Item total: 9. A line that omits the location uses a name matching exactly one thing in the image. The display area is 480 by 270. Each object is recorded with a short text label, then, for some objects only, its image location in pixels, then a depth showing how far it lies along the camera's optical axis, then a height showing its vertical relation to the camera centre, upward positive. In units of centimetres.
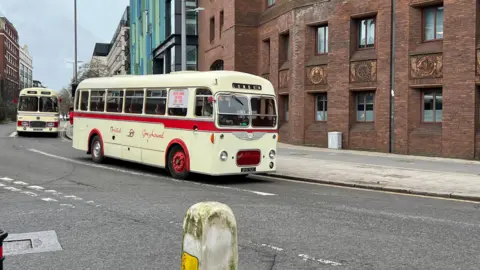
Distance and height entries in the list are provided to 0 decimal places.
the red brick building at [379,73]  1969 +261
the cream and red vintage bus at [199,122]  1267 +10
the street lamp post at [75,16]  4260 +957
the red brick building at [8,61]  11518 +1714
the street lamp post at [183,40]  2316 +406
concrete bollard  317 -75
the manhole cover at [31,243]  614 -158
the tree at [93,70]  5455 +676
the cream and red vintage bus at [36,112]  3172 +81
